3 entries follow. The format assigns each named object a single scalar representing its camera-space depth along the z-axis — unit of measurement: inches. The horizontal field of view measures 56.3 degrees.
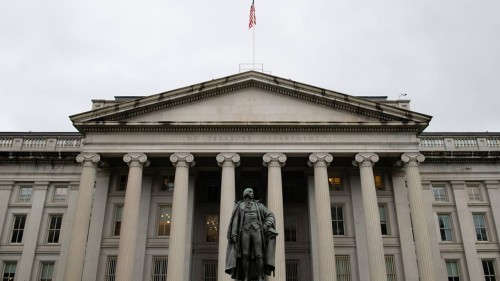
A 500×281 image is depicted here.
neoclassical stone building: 1179.7
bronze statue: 490.6
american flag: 1453.9
